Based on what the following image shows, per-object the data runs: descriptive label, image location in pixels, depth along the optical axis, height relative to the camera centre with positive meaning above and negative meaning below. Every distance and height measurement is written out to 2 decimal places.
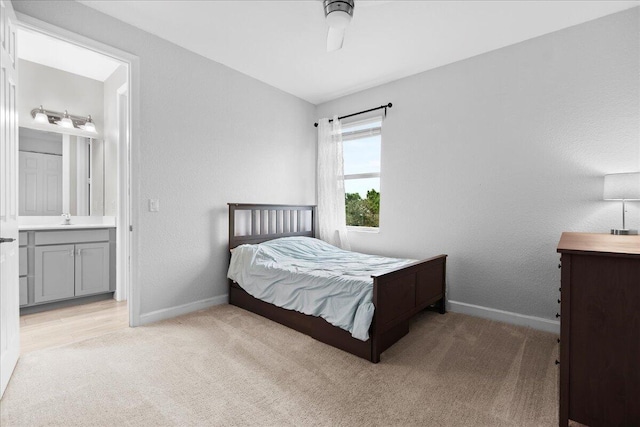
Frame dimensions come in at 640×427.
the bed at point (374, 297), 2.10 -0.72
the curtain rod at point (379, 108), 3.60 +1.26
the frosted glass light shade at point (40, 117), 3.42 +1.06
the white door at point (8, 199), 1.68 +0.06
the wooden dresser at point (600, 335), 1.25 -0.53
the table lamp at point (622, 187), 2.01 +0.17
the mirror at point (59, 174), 3.37 +0.42
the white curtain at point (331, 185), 4.03 +0.35
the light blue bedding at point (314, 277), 2.15 -0.56
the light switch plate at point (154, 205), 2.76 +0.04
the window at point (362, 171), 3.89 +0.53
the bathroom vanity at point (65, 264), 2.99 -0.59
